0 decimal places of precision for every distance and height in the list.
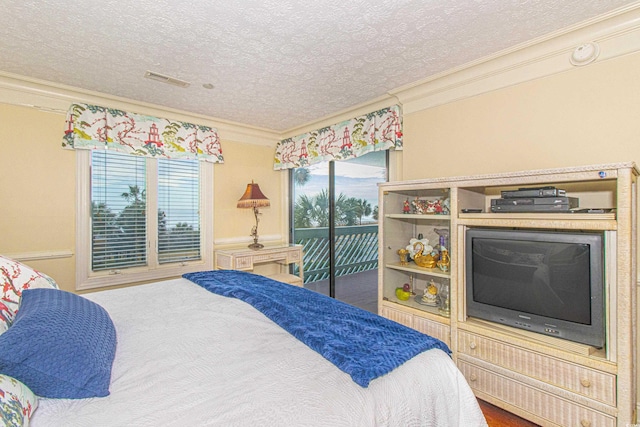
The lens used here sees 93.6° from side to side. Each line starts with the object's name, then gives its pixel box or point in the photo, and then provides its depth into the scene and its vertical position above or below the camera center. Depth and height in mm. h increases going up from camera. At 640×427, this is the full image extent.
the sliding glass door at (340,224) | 3506 -125
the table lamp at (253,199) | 3875 +198
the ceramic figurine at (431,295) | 2525 -680
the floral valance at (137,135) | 2938 +868
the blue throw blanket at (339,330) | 1115 -536
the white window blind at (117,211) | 3121 +33
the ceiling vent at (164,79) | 2540 +1184
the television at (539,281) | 1644 -402
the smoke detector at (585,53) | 1924 +1047
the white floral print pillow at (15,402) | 741 -503
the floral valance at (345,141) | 3021 +876
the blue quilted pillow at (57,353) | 897 -454
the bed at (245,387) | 873 -576
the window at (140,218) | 3064 -42
